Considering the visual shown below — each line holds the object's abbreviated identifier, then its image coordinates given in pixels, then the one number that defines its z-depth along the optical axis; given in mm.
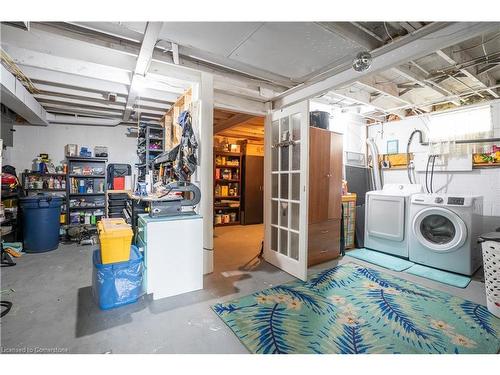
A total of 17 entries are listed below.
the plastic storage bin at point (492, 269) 2018
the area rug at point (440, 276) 2676
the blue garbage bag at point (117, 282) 2002
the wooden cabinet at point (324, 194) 3084
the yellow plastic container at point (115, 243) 1984
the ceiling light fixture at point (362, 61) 2010
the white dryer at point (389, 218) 3457
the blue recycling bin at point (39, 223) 3508
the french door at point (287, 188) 2621
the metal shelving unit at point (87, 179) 4547
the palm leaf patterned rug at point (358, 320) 1609
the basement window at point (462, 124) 3396
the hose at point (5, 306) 1916
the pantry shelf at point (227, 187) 6047
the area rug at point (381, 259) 3172
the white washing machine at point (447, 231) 2854
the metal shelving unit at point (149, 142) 4262
